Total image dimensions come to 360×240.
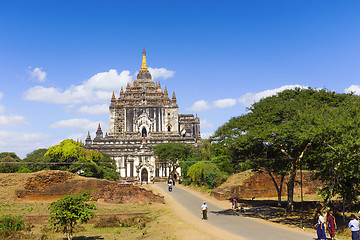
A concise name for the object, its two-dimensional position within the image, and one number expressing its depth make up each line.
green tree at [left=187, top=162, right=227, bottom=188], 35.09
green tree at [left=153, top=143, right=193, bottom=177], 57.44
